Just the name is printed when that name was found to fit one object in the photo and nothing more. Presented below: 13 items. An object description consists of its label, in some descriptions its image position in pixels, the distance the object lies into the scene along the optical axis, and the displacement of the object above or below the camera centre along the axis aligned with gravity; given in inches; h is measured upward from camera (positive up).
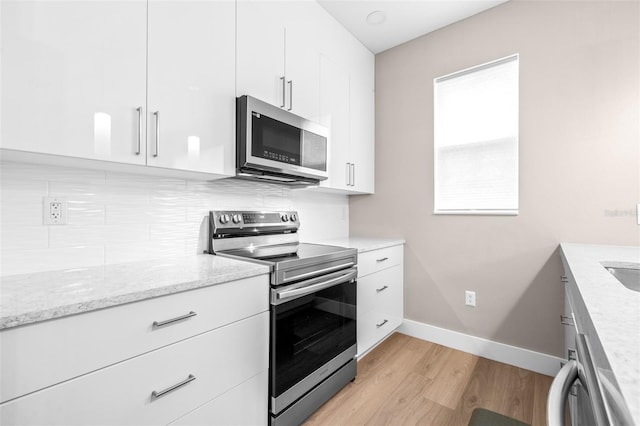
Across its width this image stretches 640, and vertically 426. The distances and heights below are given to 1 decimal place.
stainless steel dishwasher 14.4 -11.4
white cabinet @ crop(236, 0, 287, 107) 65.7 +37.8
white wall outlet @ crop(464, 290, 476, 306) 94.5 -26.6
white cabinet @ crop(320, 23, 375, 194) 92.4 +34.7
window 90.1 +23.9
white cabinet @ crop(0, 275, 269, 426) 31.7 -19.8
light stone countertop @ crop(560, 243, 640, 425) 14.9 -7.9
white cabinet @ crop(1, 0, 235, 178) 39.2 +20.7
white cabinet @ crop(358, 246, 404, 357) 84.2 -25.4
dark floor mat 61.3 -43.0
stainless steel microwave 64.3 +16.4
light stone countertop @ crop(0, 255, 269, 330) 32.7 -10.1
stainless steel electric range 57.6 -20.9
